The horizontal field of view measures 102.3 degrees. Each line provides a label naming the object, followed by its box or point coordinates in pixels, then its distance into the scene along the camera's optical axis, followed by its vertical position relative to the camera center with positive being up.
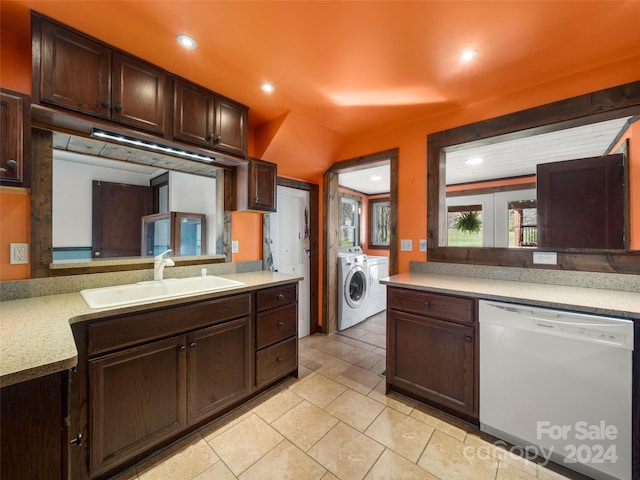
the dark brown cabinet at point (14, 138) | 1.24 +0.50
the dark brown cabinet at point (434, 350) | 1.72 -0.80
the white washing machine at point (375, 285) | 4.01 -0.71
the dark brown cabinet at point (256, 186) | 2.35 +0.51
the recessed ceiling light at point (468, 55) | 1.59 +1.17
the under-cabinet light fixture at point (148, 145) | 1.65 +0.68
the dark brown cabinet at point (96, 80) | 1.35 +0.94
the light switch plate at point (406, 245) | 2.55 -0.05
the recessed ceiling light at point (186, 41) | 1.47 +1.16
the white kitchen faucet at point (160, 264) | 1.91 -0.18
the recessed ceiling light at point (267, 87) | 1.94 +1.17
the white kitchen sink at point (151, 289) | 1.53 -0.34
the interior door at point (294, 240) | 3.09 +0.00
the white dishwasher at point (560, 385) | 1.27 -0.79
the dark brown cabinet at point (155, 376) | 1.26 -0.80
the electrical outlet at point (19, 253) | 1.48 -0.08
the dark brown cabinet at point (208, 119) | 1.87 +0.95
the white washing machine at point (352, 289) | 3.45 -0.70
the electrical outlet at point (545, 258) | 1.89 -0.13
